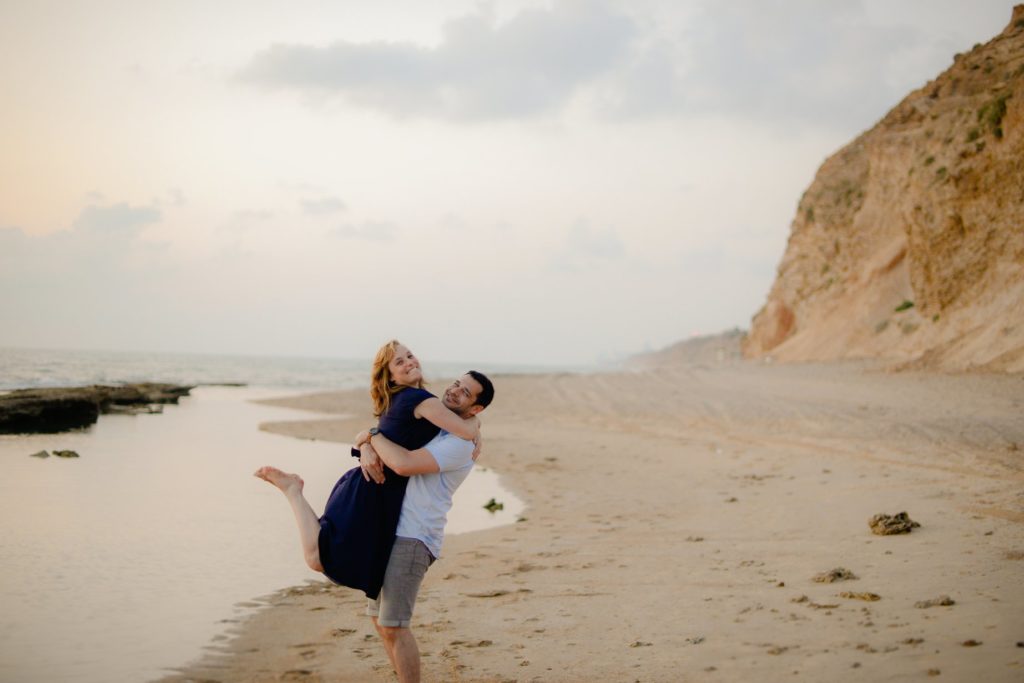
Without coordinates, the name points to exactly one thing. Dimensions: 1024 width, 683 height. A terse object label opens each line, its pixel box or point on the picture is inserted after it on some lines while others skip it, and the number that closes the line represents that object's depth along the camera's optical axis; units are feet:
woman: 12.62
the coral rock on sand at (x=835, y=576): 19.03
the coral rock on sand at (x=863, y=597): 17.24
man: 12.71
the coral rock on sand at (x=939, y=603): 16.29
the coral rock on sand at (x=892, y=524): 22.91
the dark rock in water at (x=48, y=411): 53.21
